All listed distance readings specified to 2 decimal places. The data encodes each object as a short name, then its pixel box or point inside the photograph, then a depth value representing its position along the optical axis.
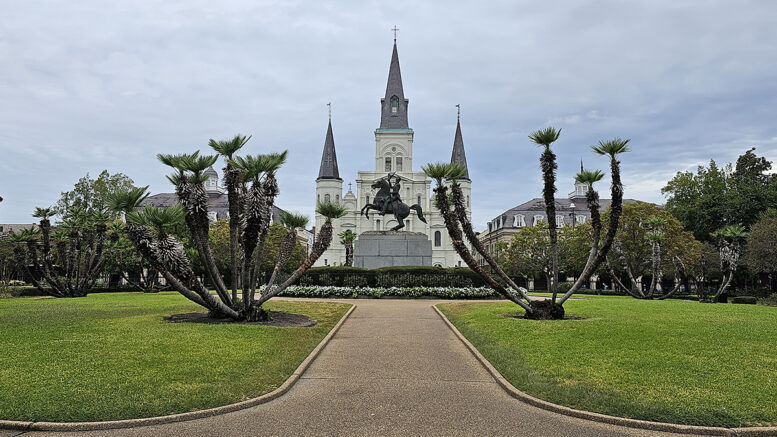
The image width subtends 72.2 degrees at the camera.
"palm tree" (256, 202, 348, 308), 17.72
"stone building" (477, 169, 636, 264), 97.97
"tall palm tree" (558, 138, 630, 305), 16.92
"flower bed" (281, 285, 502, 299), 28.72
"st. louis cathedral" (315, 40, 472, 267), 100.62
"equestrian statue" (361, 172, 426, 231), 32.59
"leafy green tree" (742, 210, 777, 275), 40.12
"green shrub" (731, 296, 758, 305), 33.66
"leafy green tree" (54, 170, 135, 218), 53.19
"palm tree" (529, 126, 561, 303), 17.19
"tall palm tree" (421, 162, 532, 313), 16.86
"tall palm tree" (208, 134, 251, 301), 15.70
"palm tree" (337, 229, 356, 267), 63.97
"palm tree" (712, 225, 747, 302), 32.00
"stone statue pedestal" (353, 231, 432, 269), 34.06
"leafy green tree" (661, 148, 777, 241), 50.72
